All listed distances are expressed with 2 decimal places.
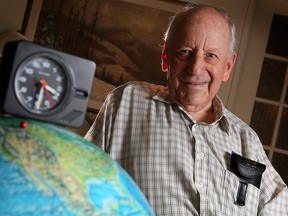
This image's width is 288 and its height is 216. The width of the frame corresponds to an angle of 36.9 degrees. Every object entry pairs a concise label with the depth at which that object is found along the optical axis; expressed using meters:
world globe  0.50
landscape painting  3.09
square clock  0.59
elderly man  1.28
